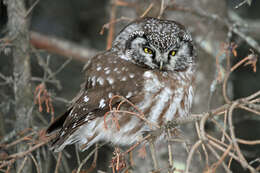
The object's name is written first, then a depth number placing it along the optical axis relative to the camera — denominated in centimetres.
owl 611
